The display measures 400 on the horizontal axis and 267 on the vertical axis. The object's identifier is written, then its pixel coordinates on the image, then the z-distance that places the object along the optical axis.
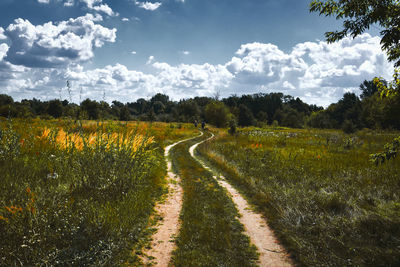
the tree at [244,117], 88.44
